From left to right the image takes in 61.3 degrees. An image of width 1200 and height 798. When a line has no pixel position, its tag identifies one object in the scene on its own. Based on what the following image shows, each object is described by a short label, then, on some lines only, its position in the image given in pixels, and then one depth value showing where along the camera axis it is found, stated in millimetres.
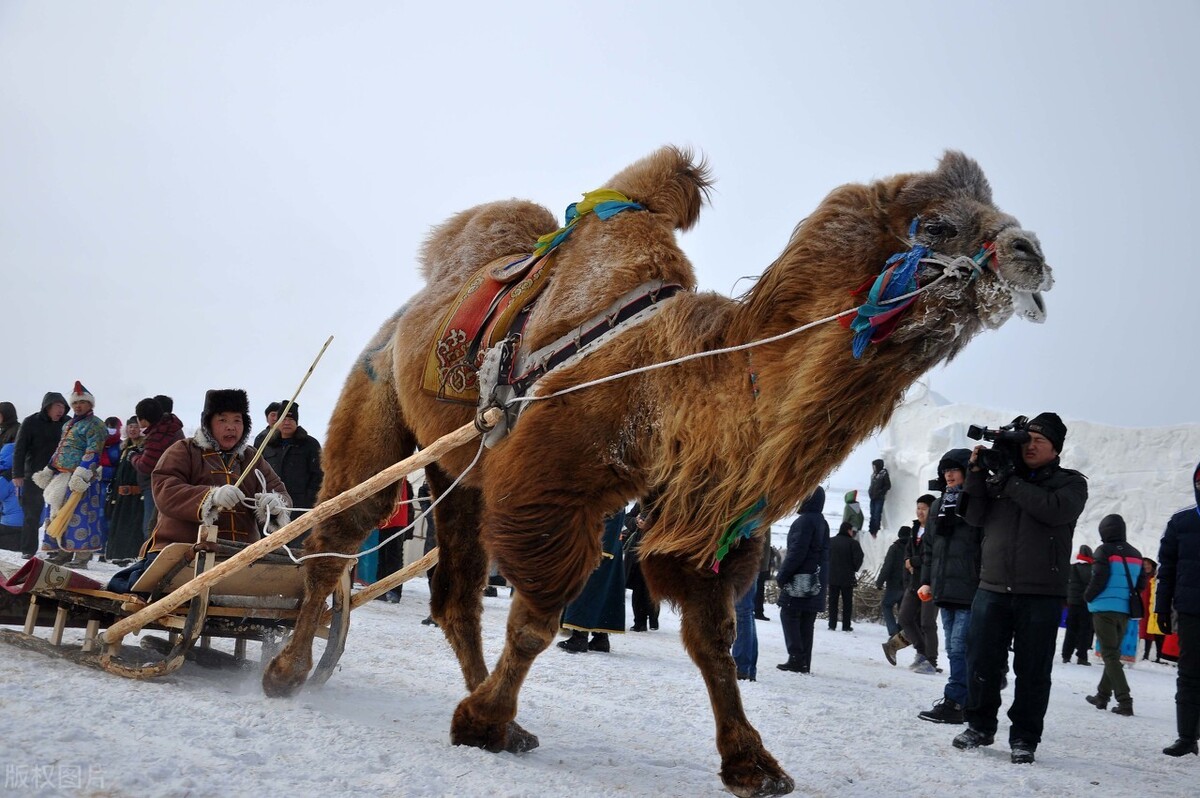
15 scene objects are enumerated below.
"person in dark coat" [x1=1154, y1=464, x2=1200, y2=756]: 6922
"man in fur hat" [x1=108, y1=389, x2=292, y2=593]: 5570
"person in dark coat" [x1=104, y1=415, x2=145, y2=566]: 13438
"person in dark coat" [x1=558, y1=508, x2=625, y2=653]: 9445
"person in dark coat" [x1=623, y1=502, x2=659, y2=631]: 12328
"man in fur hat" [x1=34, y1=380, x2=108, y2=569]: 11867
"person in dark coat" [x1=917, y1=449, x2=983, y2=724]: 7191
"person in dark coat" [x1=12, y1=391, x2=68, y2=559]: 13203
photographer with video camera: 5793
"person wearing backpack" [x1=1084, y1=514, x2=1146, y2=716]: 9484
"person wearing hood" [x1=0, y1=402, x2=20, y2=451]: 14500
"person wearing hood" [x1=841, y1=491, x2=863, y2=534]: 17083
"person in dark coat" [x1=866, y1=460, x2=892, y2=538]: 22156
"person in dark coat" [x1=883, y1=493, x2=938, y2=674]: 10781
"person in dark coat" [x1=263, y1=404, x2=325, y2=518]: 11703
